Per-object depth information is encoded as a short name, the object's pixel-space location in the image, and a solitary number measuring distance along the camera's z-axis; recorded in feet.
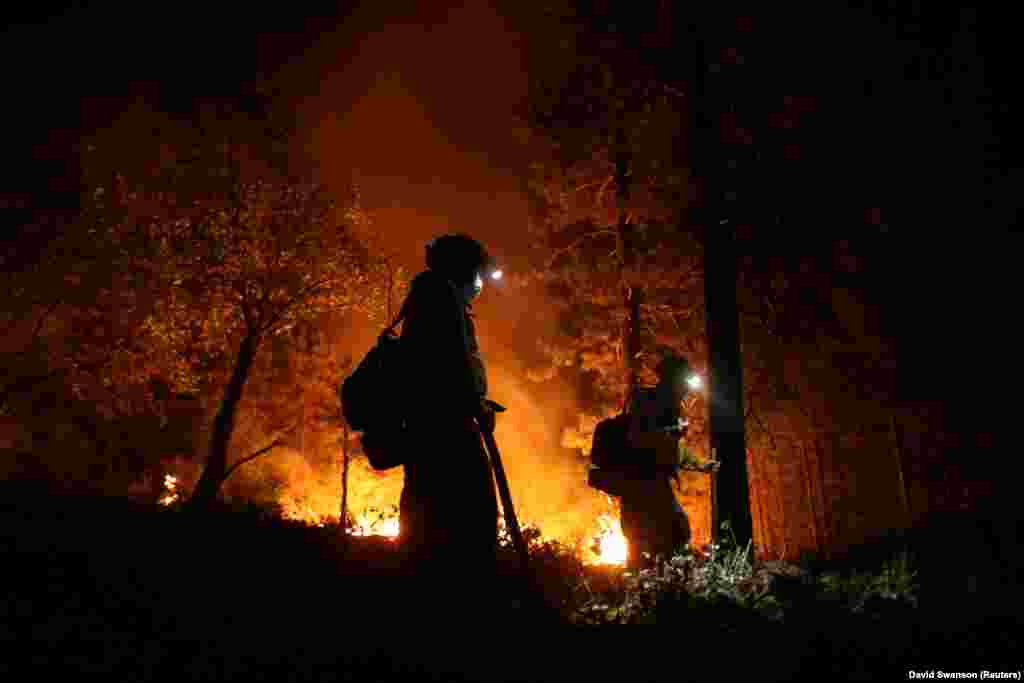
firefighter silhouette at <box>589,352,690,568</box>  17.61
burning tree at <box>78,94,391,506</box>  53.16
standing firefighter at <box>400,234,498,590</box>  10.43
